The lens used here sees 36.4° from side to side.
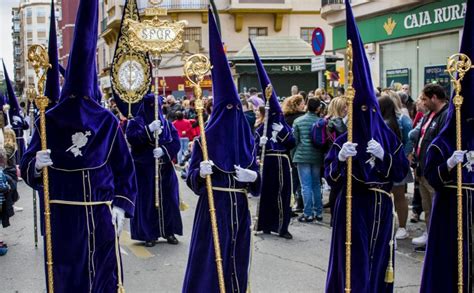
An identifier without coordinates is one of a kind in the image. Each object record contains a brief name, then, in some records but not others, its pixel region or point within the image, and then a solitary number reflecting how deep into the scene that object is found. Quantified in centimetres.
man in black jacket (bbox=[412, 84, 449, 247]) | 778
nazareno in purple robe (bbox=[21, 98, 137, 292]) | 523
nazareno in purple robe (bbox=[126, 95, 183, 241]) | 940
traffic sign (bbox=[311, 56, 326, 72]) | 1385
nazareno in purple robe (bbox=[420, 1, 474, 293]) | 561
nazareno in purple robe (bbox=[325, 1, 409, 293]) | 575
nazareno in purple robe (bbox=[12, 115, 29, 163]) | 1685
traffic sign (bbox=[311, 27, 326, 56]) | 1476
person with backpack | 1043
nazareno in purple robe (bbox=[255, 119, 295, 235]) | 998
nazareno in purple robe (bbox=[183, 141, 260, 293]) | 589
